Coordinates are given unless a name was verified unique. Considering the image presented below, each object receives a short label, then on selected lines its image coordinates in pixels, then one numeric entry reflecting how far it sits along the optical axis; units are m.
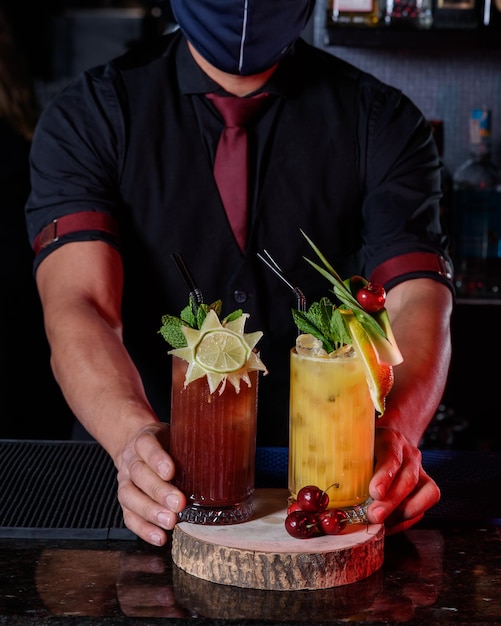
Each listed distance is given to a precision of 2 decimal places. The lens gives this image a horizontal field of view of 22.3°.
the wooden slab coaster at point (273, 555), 1.08
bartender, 1.57
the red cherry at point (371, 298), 1.09
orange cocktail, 1.13
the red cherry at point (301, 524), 1.10
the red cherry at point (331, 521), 1.11
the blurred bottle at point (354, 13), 2.22
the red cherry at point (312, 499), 1.11
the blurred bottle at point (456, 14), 2.25
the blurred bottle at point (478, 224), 2.34
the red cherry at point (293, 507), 1.12
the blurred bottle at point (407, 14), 2.23
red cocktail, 1.13
